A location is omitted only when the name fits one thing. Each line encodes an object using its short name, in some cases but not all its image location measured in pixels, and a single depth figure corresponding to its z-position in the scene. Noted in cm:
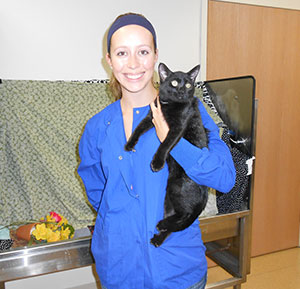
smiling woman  85
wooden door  233
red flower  148
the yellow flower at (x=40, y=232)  134
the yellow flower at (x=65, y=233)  141
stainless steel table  127
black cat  90
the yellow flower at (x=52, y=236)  137
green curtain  154
